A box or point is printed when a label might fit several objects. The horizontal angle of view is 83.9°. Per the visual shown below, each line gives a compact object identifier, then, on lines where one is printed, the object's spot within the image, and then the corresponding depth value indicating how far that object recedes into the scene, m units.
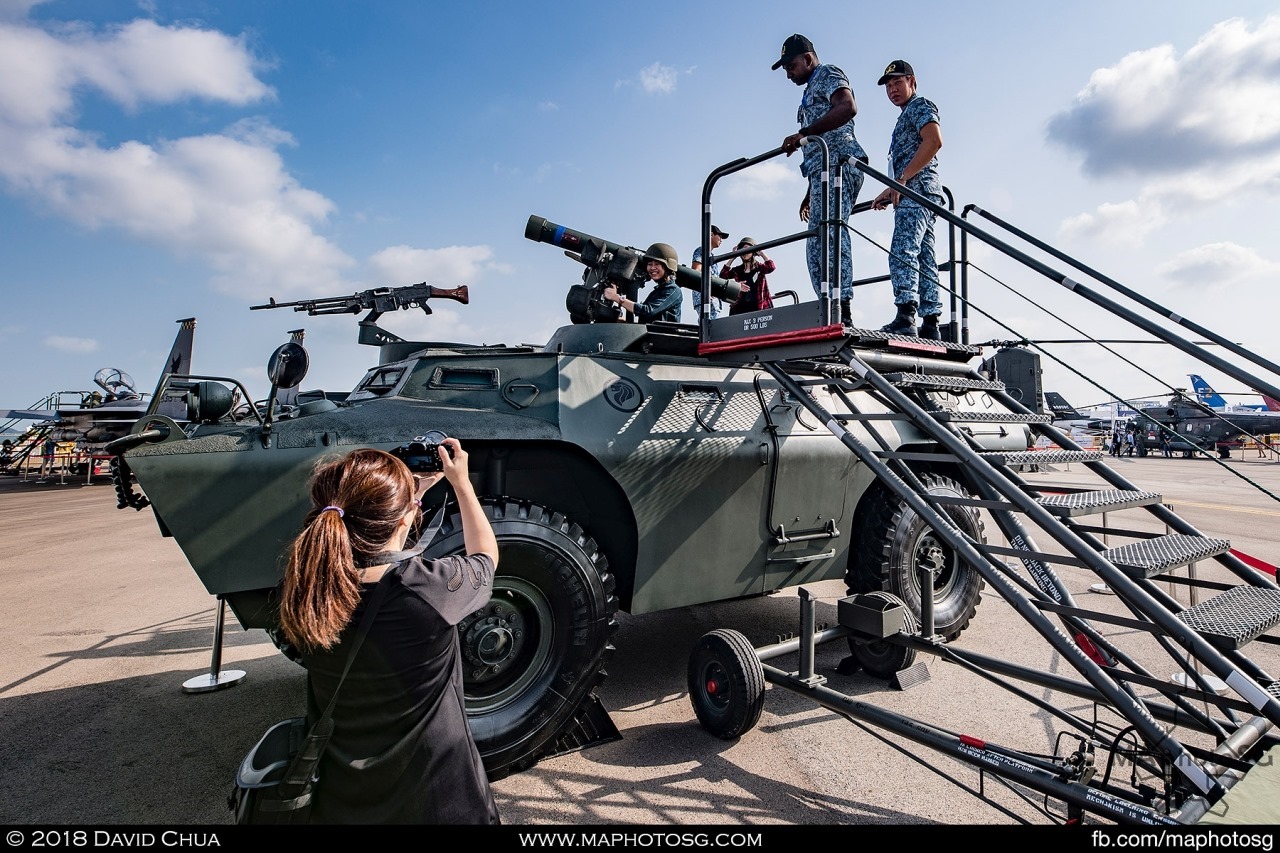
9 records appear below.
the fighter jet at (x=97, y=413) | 18.05
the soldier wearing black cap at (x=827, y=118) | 4.31
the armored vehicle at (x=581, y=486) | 3.07
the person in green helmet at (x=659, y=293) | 5.30
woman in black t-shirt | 1.63
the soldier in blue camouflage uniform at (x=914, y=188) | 4.82
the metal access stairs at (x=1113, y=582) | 2.45
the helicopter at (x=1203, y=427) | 28.28
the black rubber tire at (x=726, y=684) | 3.50
